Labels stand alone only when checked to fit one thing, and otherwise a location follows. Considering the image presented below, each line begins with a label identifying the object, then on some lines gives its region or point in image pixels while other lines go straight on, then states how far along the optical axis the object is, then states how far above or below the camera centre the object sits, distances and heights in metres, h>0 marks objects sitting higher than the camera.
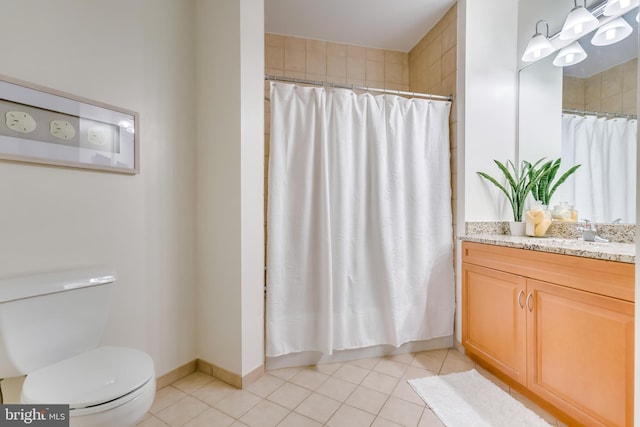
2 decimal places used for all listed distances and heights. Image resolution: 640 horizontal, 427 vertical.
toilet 0.96 -0.59
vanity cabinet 1.15 -0.57
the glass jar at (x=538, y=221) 1.85 -0.06
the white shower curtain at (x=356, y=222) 1.85 -0.07
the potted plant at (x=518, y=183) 1.99 +0.20
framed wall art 1.17 +0.37
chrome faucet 1.64 -0.13
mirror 1.62 +0.60
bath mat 1.40 -1.01
